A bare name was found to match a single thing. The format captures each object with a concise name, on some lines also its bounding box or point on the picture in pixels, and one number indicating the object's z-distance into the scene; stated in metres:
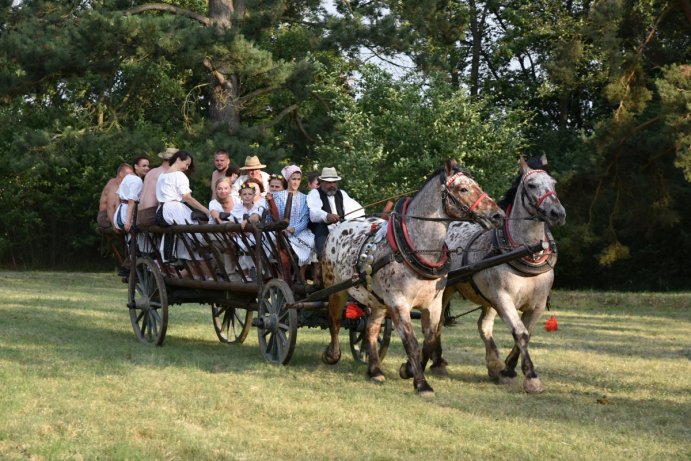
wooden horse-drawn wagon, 10.23
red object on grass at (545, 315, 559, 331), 10.66
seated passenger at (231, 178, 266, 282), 11.16
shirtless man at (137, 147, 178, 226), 12.26
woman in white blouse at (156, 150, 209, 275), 11.95
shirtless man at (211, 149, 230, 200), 12.47
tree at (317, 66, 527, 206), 24.20
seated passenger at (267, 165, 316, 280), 10.73
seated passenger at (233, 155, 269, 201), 12.58
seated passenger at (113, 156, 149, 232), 12.47
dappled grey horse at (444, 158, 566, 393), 9.49
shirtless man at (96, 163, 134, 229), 13.37
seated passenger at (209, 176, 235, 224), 11.92
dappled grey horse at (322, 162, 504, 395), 9.10
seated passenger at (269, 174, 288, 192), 11.70
